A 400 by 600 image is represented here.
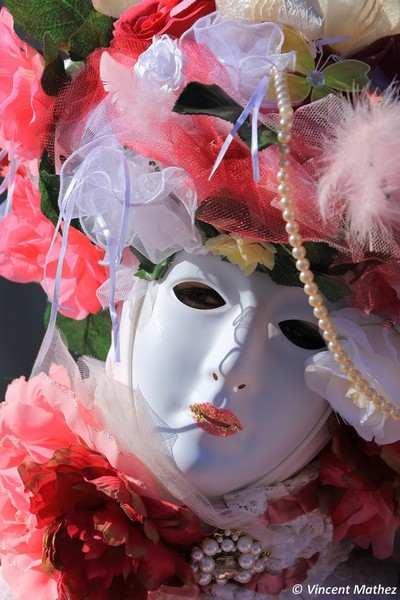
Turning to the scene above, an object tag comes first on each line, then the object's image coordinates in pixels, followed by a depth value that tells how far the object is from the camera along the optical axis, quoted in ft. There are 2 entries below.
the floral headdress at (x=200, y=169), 8.08
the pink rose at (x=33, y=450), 8.35
